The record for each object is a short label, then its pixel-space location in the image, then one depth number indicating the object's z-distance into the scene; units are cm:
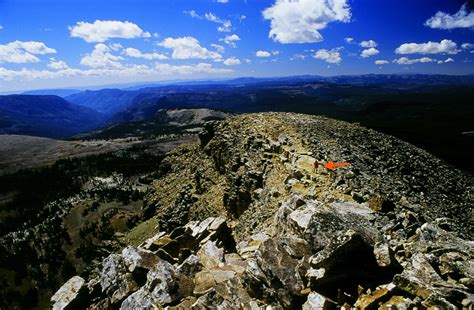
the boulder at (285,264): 1556
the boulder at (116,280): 2159
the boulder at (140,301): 1829
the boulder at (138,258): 2208
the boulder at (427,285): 1209
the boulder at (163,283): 1839
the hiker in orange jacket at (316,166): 2933
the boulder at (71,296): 2466
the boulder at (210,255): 2219
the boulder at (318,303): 1389
